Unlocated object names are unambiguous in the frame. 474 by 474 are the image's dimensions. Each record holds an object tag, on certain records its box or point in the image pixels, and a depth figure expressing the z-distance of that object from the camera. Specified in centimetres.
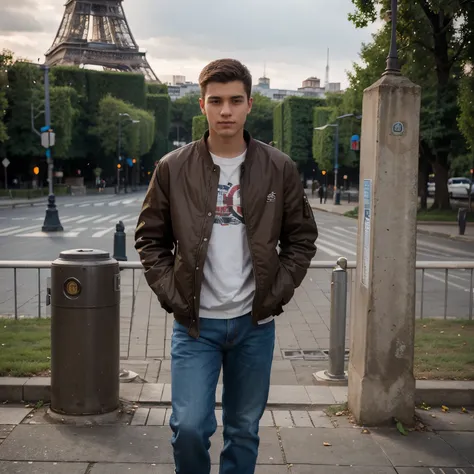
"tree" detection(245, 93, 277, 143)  12756
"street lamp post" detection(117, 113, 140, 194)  7739
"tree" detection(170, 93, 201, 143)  15312
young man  310
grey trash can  473
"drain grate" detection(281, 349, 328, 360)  696
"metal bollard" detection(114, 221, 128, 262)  1409
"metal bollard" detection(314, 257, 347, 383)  575
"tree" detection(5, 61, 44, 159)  6231
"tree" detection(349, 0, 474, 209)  2884
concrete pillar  454
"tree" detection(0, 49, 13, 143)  5059
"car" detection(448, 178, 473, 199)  6370
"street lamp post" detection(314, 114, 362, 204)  5546
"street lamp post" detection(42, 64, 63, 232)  2511
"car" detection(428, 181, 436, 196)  7275
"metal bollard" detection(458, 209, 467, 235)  2600
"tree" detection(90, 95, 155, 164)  8144
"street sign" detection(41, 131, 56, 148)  2833
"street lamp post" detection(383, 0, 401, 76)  466
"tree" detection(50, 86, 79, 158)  6712
